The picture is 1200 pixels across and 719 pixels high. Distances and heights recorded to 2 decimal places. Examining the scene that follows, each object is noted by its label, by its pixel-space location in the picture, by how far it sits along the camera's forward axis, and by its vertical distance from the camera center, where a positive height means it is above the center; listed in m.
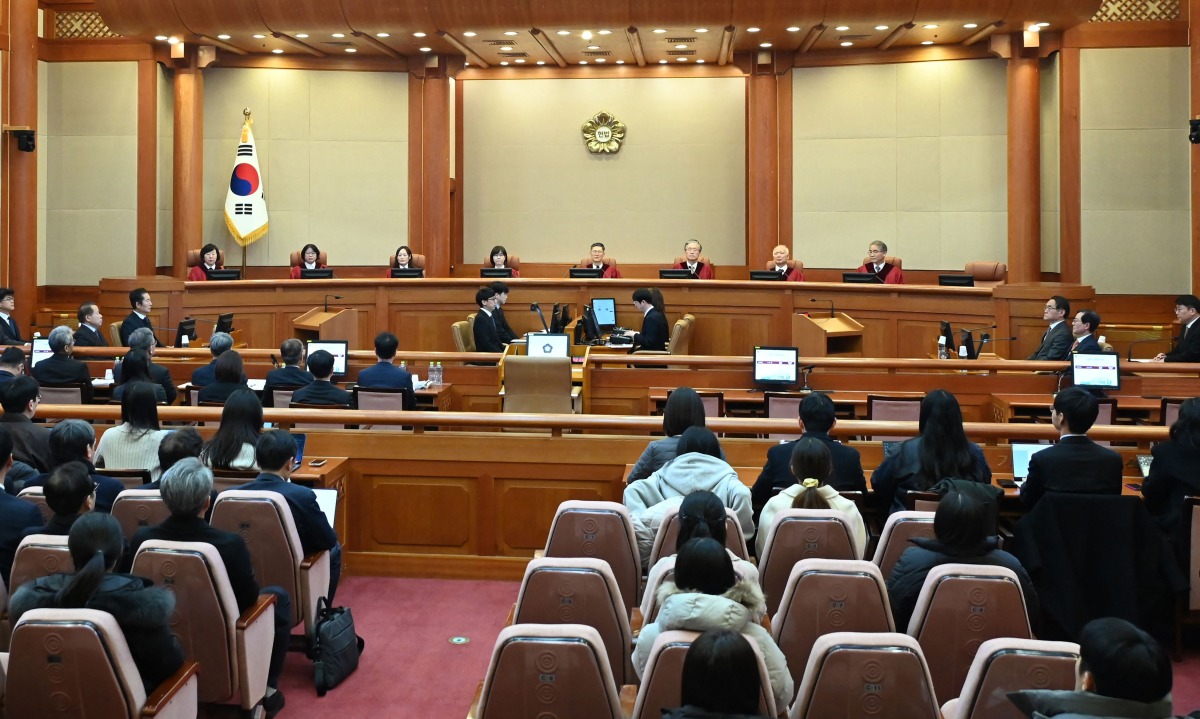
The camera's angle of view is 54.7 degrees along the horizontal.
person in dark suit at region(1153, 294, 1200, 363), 9.50 +0.26
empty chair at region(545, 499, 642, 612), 4.10 -0.60
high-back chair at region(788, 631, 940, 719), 2.67 -0.72
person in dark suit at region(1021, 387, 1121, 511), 4.46 -0.37
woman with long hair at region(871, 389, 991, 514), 4.66 -0.36
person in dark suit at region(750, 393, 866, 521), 4.79 -0.40
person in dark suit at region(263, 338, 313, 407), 7.52 -0.05
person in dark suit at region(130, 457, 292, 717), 3.72 -0.52
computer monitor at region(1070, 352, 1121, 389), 7.85 -0.04
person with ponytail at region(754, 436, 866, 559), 4.23 -0.46
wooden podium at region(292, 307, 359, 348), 10.46 +0.39
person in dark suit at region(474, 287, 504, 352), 10.53 +0.37
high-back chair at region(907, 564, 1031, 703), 3.27 -0.70
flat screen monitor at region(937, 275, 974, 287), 11.43 +0.84
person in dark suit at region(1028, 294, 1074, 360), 9.05 +0.24
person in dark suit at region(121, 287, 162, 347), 10.23 +0.51
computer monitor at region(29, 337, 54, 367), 8.55 +0.13
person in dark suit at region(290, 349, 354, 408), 6.94 -0.14
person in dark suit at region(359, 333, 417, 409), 7.68 -0.04
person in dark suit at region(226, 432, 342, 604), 4.47 -0.47
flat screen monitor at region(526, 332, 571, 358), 9.12 +0.18
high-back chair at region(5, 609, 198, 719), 2.96 -0.77
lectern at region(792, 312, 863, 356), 9.96 +0.26
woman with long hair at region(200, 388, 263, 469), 4.91 -0.30
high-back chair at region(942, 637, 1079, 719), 2.65 -0.70
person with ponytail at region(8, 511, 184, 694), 3.09 -0.61
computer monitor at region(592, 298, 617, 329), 11.45 +0.55
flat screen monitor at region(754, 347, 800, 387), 8.21 +0.00
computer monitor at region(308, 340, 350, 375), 8.55 +0.14
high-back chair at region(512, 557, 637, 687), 3.33 -0.66
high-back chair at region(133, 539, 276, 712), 3.60 -0.80
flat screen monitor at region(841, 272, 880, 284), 11.91 +0.89
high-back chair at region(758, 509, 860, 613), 3.94 -0.60
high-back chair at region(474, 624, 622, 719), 2.72 -0.72
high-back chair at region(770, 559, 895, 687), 3.30 -0.68
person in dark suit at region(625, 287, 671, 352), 10.71 +0.31
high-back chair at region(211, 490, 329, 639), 4.26 -0.64
